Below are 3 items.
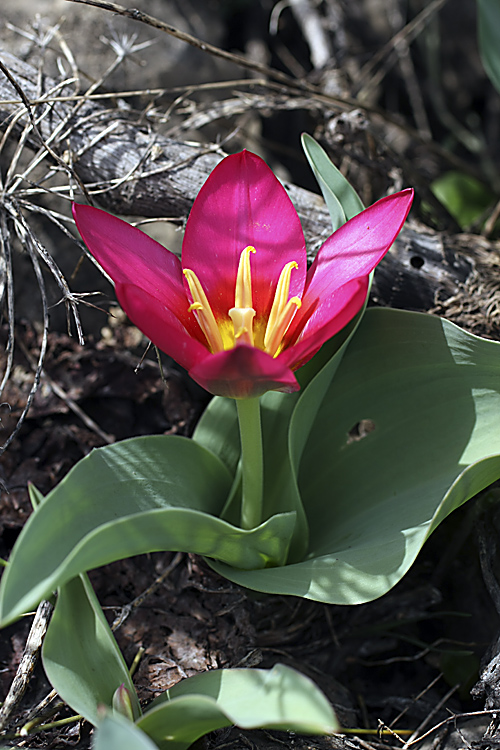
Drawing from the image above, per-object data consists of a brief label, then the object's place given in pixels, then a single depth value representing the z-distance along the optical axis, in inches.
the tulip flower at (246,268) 20.2
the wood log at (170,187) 22.7
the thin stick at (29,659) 20.5
